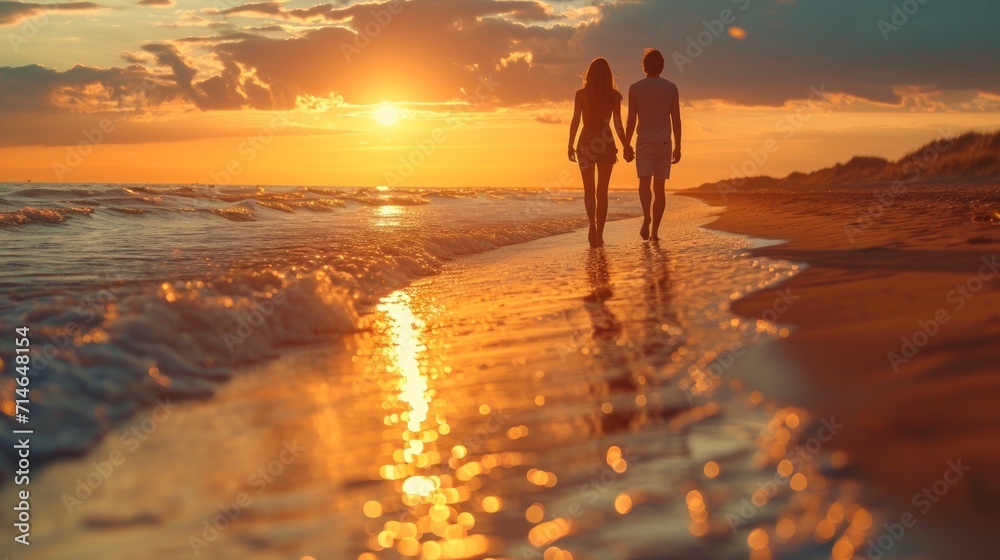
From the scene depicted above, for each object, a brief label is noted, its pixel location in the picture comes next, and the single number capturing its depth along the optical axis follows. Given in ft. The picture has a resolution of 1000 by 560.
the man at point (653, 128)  33.47
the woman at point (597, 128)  33.86
